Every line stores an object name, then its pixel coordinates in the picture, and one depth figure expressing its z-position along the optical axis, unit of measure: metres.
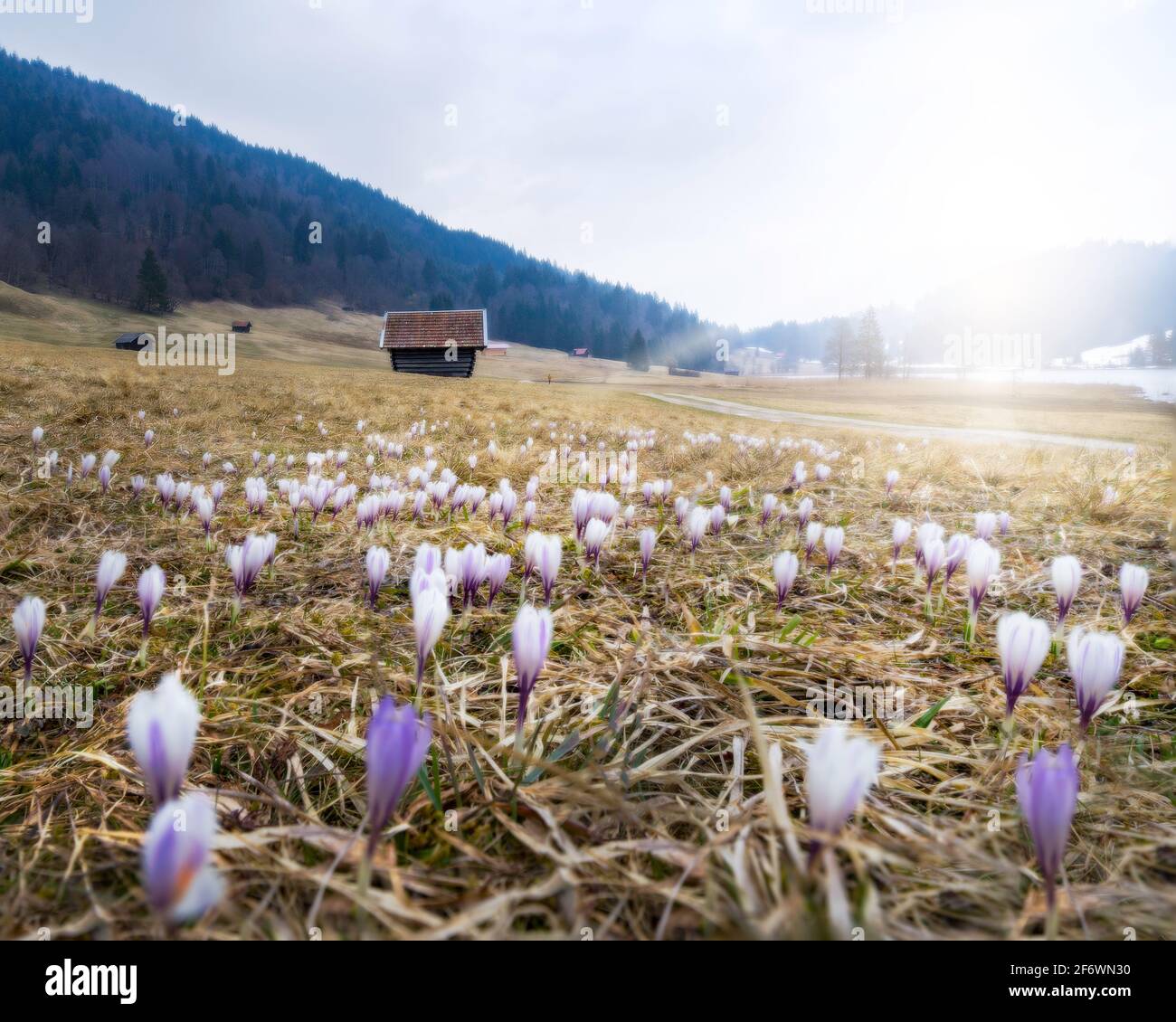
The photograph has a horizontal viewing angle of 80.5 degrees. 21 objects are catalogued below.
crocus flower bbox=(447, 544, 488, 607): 0.47
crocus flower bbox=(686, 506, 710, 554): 0.65
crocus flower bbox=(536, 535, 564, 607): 0.48
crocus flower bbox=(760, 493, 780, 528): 0.81
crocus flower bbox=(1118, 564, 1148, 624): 0.46
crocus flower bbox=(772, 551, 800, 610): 0.51
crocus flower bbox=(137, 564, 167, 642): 0.41
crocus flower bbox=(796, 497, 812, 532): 0.76
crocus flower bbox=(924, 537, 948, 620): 0.54
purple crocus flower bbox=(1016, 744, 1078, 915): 0.23
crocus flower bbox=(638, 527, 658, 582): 0.61
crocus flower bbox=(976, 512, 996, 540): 0.63
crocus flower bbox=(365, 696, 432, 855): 0.23
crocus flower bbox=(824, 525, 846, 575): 0.62
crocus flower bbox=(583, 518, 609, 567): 0.60
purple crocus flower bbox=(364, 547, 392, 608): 0.49
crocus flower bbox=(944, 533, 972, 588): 0.54
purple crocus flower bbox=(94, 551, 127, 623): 0.45
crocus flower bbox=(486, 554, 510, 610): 0.49
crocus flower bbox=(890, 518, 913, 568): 0.62
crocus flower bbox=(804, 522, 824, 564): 0.66
